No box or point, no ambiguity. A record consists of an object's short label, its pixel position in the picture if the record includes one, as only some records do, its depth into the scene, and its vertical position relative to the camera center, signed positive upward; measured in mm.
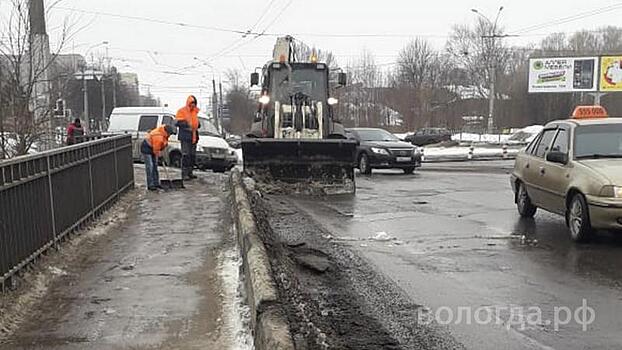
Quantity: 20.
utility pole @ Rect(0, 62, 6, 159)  11711 -289
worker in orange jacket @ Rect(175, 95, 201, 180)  15258 -557
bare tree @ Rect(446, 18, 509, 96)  68500 +5177
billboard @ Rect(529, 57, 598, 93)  45438 +1943
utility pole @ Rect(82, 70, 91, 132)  42812 +1092
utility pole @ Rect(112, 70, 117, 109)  63578 +2120
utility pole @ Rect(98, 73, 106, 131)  57988 +215
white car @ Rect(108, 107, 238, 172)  20516 -907
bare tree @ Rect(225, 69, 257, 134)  77688 +405
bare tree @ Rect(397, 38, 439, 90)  78562 +4635
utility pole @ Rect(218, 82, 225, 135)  60572 -132
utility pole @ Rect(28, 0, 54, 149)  12336 +975
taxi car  8383 -970
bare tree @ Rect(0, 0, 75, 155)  12102 +601
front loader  14773 -658
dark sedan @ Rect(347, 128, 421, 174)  21719 -1602
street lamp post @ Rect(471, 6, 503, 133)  46625 +1377
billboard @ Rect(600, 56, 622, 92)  44781 +1829
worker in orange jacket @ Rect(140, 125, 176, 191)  13414 -835
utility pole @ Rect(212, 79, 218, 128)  67475 +565
